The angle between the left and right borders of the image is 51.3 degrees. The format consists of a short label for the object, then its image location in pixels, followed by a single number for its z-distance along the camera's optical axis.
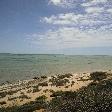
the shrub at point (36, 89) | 11.35
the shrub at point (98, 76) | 12.21
